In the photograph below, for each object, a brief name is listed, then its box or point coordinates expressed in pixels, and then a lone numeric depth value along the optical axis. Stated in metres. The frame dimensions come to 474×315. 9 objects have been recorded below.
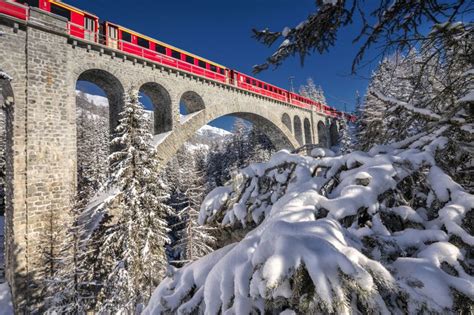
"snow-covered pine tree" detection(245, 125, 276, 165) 36.82
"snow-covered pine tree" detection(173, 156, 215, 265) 14.75
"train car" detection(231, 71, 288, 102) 23.56
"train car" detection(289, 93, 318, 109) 31.95
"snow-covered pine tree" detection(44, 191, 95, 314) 10.77
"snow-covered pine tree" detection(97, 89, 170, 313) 10.27
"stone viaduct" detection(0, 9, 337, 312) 10.41
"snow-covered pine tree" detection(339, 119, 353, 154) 29.29
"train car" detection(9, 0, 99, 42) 11.58
